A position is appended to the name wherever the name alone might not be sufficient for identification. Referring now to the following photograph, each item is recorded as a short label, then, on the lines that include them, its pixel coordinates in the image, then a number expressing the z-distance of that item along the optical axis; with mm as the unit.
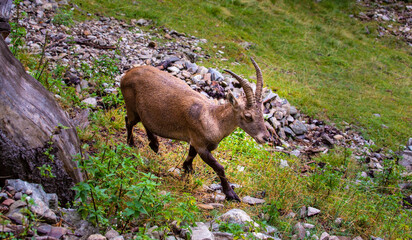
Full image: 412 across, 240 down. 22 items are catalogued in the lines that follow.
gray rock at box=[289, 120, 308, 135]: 18969
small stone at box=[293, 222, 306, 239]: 9297
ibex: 11141
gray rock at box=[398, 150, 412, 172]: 17577
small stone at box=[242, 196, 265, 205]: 11045
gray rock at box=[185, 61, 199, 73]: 19219
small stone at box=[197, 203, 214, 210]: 9869
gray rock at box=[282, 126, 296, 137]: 18527
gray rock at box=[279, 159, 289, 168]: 14613
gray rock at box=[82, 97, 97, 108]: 14218
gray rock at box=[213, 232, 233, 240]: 7875
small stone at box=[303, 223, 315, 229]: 10023
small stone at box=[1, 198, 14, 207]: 6215
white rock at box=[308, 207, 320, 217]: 10672
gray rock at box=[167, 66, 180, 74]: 18312
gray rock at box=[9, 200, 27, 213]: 6159
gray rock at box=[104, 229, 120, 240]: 6814
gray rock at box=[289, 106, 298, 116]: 19752
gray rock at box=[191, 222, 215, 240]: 7340
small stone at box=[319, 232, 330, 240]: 9453
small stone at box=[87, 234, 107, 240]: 6516
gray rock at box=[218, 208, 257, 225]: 8820
